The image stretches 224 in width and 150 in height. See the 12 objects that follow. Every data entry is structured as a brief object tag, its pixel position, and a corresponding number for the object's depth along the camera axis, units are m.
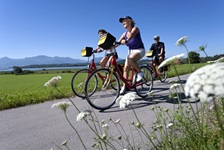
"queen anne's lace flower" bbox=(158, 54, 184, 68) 1.03
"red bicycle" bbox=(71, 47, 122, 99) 5.12
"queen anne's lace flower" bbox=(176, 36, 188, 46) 1.58
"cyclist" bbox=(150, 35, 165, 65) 7.50
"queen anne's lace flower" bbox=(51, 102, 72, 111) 1.51
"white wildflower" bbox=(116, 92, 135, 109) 1.24
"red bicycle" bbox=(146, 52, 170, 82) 7.37
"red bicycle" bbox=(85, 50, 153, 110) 3.99
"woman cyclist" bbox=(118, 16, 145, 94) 4.32
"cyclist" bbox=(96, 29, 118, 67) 5.05
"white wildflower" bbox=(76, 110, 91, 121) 1.53
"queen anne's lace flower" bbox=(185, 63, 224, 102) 0.57
